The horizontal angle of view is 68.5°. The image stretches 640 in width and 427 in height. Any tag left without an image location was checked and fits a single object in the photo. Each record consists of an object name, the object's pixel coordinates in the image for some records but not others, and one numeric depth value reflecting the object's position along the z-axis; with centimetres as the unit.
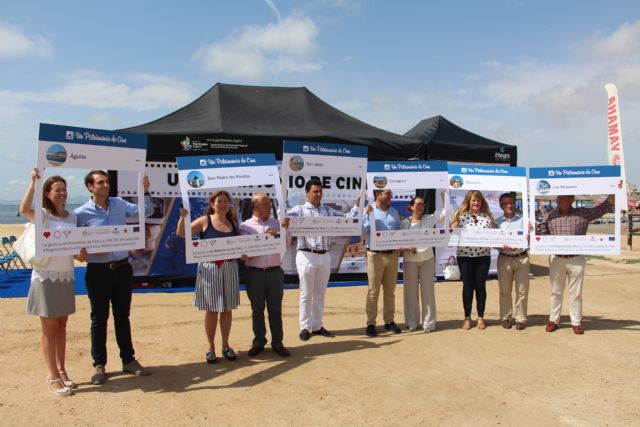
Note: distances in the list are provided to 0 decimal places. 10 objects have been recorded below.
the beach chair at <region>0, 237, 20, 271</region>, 933
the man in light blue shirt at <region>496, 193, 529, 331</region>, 554
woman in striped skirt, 423
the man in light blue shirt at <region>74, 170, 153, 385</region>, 388
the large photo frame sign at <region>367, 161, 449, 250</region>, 523
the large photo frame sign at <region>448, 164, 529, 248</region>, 541
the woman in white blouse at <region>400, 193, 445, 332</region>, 544
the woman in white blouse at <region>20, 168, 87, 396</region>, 359
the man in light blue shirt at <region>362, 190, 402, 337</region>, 536
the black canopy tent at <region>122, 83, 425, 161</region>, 766
